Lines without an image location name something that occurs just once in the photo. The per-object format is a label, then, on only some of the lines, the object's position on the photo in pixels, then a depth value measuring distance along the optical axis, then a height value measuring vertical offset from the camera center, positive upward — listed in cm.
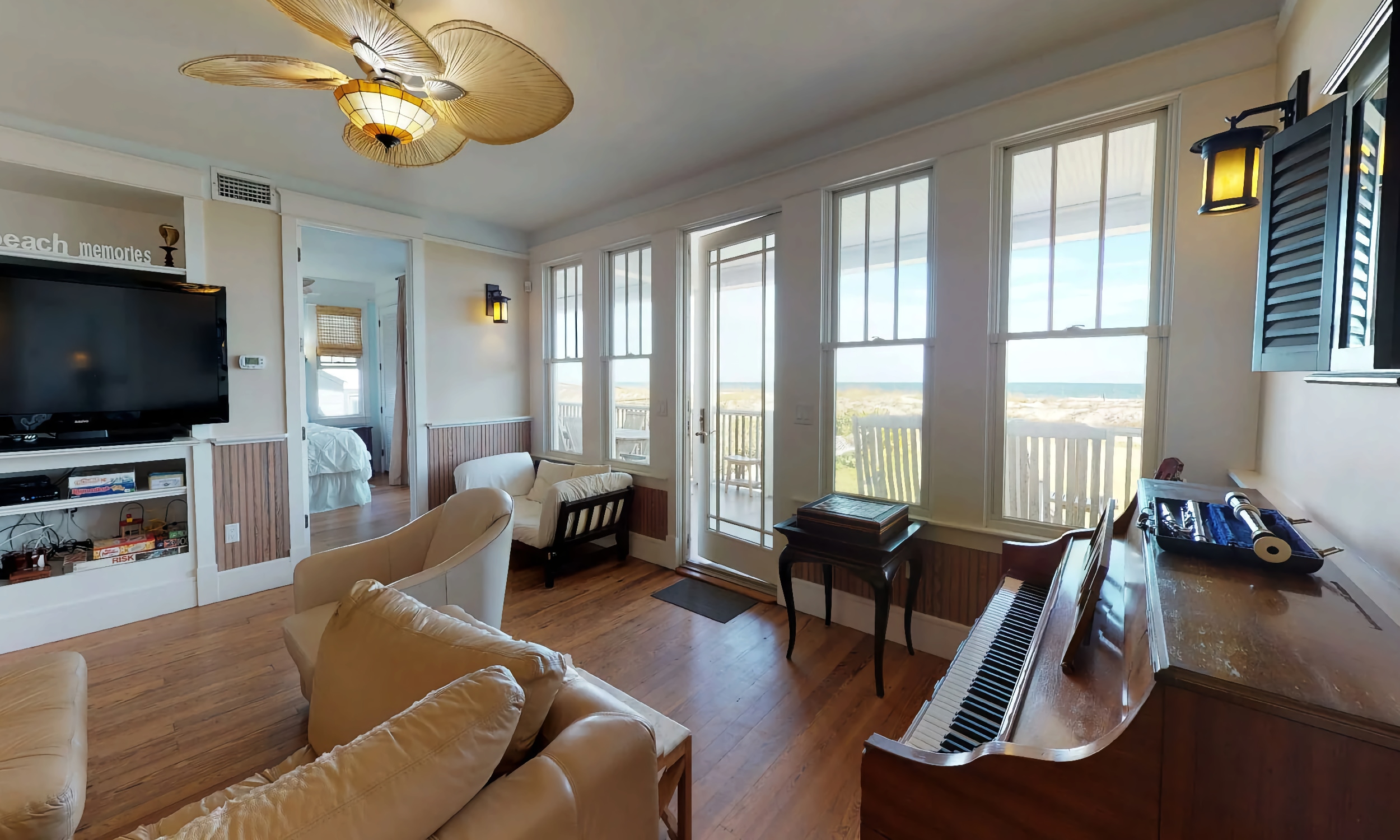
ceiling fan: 145 +101
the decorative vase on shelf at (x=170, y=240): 304 +93
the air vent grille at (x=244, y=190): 320 +130
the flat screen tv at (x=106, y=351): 268 +25
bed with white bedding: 517 -72
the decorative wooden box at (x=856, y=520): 230 -54
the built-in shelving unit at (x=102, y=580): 272 -104
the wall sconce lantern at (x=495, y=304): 452 +83
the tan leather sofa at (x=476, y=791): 75 -67
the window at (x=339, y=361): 697 +49
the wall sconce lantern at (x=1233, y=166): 136 +63
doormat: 308 -124
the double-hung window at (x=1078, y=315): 208 +37
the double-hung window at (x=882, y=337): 263 +33
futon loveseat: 345 -74
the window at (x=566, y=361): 454 +33
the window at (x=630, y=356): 399 +34
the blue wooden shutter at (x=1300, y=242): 100 +35
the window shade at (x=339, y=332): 695 +88
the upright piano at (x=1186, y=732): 61 -45
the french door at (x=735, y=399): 334 +1
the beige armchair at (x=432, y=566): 203 -72
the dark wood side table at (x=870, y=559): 224 -72
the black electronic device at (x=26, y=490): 269 -50
